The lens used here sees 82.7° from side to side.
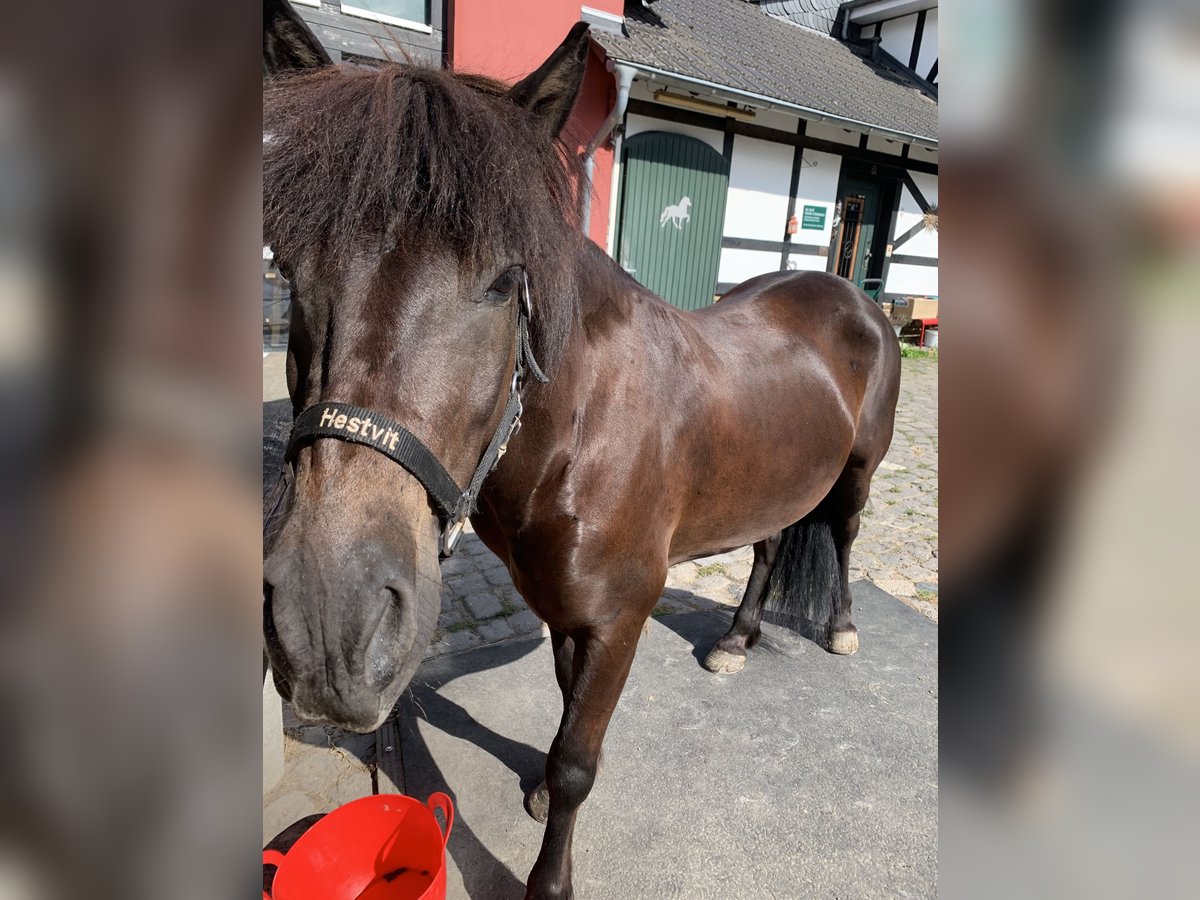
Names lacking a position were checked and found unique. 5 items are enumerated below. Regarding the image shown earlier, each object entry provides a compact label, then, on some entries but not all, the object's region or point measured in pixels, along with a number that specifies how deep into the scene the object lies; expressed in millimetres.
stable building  7031
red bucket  1759
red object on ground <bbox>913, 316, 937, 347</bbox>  12712
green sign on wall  10749
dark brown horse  1094
